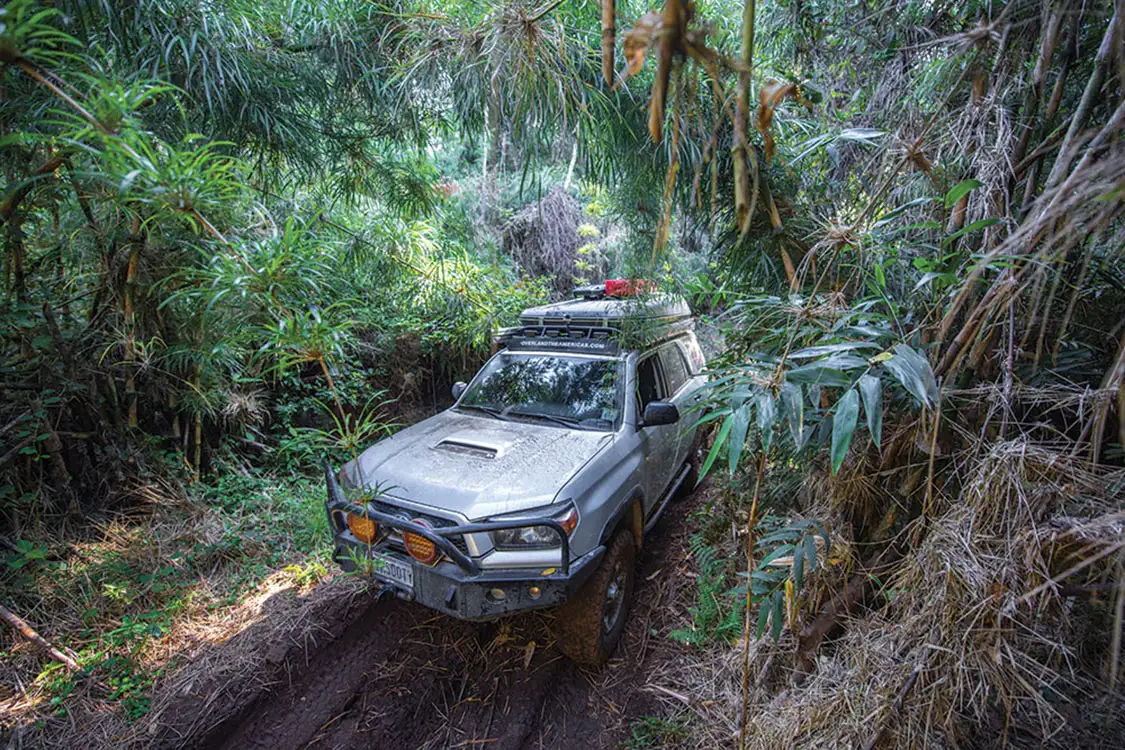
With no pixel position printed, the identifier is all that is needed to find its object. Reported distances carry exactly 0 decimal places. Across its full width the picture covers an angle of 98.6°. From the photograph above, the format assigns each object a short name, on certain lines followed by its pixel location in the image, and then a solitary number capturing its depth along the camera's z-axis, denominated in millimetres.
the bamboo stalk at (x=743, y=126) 820
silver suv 2254
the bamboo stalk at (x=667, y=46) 745
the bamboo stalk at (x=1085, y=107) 1320
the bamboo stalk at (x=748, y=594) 1496
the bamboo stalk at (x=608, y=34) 959
